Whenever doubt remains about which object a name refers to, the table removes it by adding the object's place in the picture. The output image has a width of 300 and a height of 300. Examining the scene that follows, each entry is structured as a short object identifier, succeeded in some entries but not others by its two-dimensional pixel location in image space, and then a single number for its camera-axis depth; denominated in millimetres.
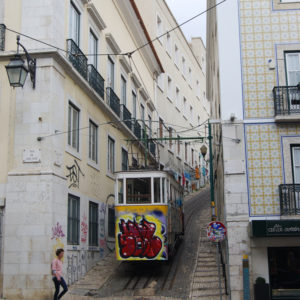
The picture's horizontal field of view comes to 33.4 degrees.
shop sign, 13219
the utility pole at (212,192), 17986
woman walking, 12625
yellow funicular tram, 15398
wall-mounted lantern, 13258
